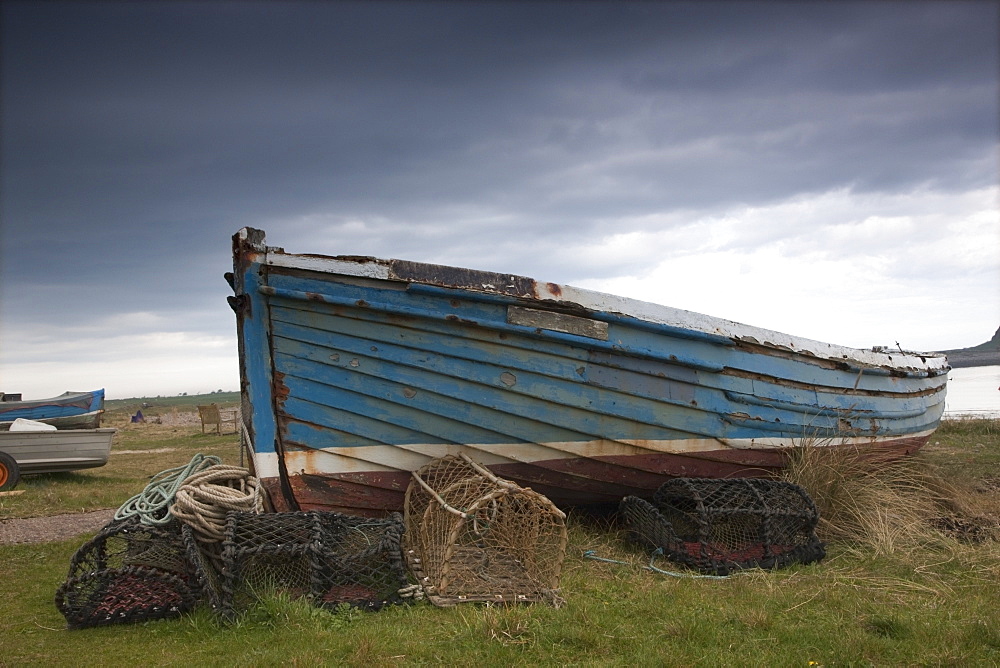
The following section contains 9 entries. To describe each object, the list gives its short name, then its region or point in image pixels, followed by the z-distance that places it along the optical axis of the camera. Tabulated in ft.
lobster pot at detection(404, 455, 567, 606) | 13.57
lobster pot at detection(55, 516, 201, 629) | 13.08
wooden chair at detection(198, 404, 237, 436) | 76.69
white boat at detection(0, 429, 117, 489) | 36.19
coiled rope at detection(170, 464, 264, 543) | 14.57
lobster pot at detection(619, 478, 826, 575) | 15.78
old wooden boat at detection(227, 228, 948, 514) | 17.11
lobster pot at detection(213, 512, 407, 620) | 13.12
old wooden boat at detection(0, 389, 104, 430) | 50.67
